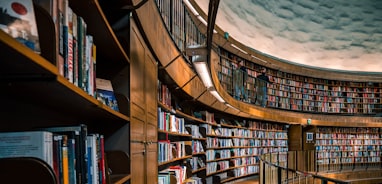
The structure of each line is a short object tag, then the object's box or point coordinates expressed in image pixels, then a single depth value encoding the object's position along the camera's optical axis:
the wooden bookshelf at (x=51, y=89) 0.83
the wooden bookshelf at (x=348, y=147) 13.84
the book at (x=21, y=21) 0.82
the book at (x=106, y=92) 1.85
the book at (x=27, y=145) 0.99
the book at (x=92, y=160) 1.30
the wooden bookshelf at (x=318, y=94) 12.23
